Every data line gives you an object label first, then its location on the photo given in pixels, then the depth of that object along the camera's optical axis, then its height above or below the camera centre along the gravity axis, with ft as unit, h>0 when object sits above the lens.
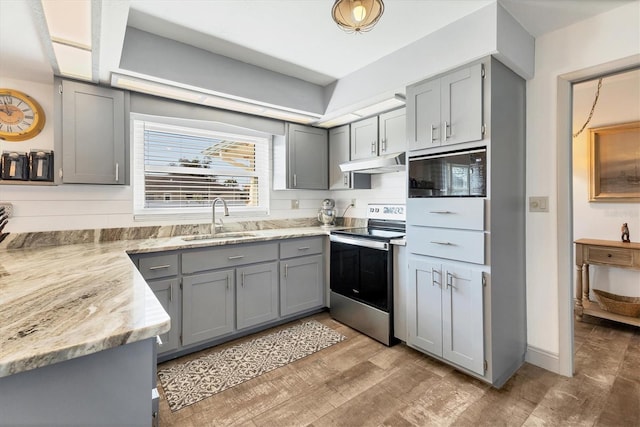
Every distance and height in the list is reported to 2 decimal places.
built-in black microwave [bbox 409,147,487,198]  6.52 +0.91
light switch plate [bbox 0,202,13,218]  7.14 +0.18
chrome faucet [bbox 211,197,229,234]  9.68 +0.07
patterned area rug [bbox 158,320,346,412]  6.41 -3.73
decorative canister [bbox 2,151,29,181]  6.97 +1.15
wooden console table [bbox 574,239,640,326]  8.91 -1.52
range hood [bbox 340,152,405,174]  8.77 +1.54
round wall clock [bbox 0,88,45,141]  7.20 +2.45
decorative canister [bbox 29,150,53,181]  7.17 +1.21
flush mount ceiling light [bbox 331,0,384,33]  4.46 +3.07
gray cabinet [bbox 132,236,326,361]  7.52 -2.09
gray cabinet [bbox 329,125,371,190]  10.93 +1.97
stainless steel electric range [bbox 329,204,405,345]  8.34 -1.84
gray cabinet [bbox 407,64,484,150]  6.51 +2.43
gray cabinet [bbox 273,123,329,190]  10.98 +2.08
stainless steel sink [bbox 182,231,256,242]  9.23 -0.70
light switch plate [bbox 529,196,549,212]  7.14 +0.20
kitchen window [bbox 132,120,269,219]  9.17 +1.49
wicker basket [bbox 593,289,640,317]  8.96 -2.84
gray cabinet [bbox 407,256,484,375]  6.57 -2.36
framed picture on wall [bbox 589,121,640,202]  9.68 +1.63
